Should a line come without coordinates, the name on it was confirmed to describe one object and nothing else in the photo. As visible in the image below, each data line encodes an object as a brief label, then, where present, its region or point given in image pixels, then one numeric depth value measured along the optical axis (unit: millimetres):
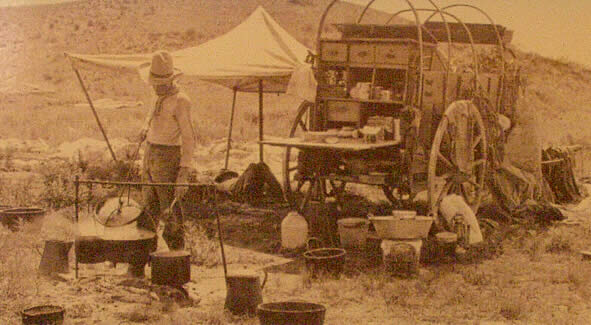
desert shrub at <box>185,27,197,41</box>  42750
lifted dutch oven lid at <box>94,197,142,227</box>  6078
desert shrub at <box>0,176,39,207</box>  10338
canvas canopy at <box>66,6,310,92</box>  10188
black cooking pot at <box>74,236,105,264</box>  6023
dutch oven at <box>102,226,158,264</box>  6023
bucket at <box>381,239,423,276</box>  6906
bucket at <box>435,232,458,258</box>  7583
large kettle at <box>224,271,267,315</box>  5496
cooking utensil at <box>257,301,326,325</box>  4629
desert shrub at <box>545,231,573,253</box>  8242
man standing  6539
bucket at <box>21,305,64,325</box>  4883
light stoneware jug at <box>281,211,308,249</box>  8008
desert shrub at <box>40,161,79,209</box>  10352
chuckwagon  8258
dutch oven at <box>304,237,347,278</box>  6777
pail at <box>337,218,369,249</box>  8047
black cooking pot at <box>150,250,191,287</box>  5891
